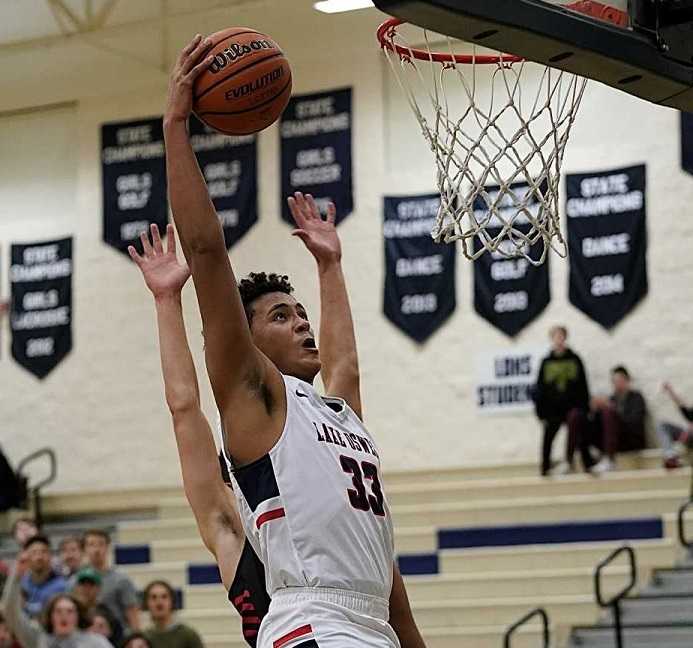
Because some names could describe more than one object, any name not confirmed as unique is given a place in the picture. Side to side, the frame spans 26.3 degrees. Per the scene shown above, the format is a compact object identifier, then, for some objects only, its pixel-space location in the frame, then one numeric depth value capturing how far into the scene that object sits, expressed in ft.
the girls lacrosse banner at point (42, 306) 55.16
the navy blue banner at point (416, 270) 49.44
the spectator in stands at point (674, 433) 43.98
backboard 12.08
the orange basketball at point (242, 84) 11.73
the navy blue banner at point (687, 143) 46.70
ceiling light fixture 43.61
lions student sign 47.98
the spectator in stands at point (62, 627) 29.73
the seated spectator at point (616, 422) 45.39
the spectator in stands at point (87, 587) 32.89
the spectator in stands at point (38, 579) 34.37
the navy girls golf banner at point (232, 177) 52.70
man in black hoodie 45.55
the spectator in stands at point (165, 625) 31.22
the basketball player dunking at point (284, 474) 11.09
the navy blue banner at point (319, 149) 51.44
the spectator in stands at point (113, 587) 34.50
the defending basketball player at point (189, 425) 13.75
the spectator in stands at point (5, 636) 31.58
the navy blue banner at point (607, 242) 47.19
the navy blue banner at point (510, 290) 48.01
